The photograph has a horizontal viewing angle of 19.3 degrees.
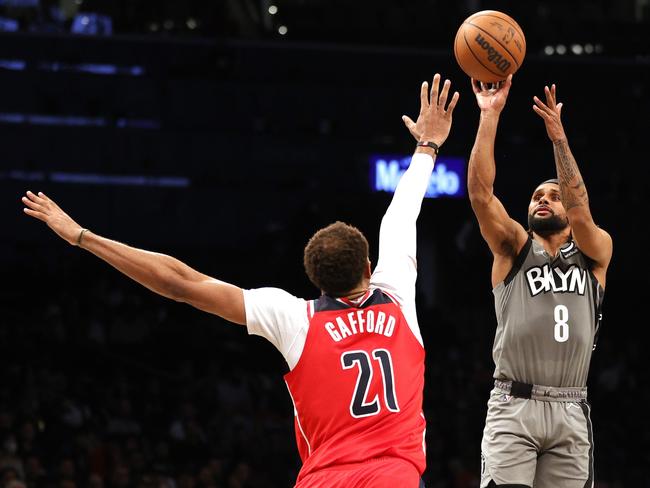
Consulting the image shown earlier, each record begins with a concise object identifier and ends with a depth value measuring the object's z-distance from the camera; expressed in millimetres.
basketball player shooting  11106
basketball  11621
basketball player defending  7893
